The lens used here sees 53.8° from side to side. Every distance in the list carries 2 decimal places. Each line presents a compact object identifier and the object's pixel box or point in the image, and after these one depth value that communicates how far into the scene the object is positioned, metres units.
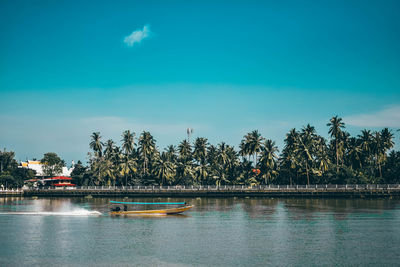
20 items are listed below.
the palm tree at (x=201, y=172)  114.12
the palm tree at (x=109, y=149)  124.19
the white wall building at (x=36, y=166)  177.05
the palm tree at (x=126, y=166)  115.74
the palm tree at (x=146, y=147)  122.12
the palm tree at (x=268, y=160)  106.81
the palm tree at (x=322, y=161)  101.94
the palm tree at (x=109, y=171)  117.75
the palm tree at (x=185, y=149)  123.87
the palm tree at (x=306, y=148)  102.86
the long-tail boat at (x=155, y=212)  61.56
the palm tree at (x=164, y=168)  114.12
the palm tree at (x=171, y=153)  123.78
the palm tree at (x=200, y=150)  120.38
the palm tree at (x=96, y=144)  131.00
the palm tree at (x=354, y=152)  108.81
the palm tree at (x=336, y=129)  110.25
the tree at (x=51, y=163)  160.18
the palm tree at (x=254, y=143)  111.19
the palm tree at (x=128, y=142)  125.19
